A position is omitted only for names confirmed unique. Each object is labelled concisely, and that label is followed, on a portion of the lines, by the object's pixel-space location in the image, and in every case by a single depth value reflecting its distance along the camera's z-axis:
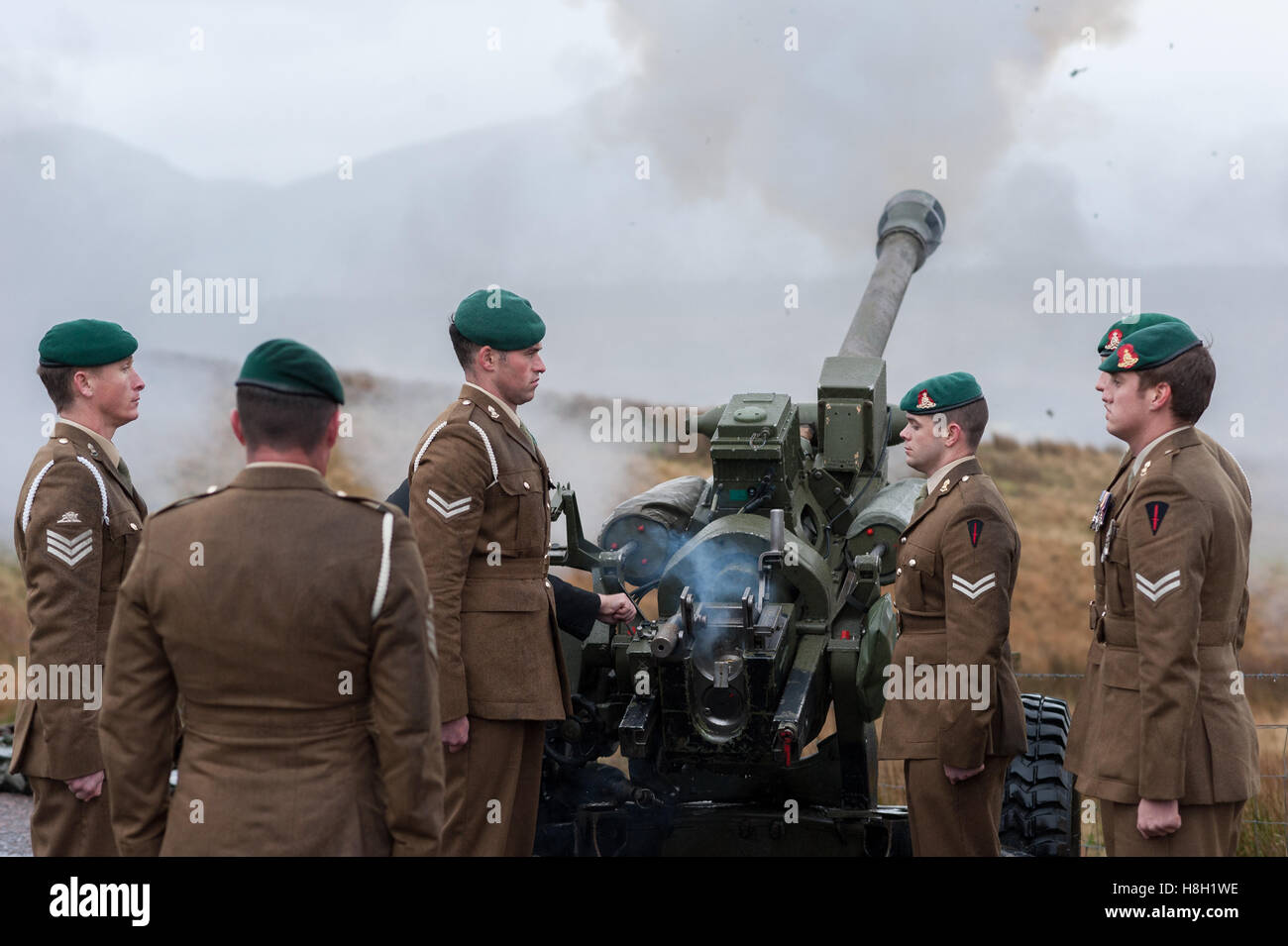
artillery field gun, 5.43
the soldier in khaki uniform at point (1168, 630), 3.87
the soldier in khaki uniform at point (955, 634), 4.71
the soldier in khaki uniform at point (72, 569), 4.25
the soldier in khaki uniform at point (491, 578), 4.58
